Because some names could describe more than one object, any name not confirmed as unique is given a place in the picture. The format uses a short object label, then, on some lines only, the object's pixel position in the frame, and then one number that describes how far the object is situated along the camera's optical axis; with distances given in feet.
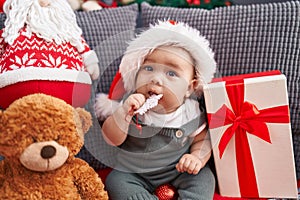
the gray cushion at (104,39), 3.73
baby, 3.48
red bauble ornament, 3.66
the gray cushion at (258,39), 4.08
